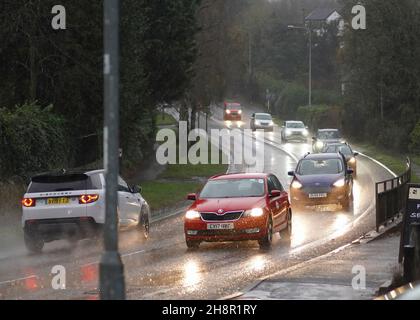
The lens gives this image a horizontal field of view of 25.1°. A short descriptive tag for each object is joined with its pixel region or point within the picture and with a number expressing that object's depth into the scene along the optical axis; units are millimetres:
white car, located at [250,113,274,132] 84750
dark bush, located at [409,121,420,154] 61462
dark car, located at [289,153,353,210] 29500
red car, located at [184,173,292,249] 19812
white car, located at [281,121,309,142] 72250
